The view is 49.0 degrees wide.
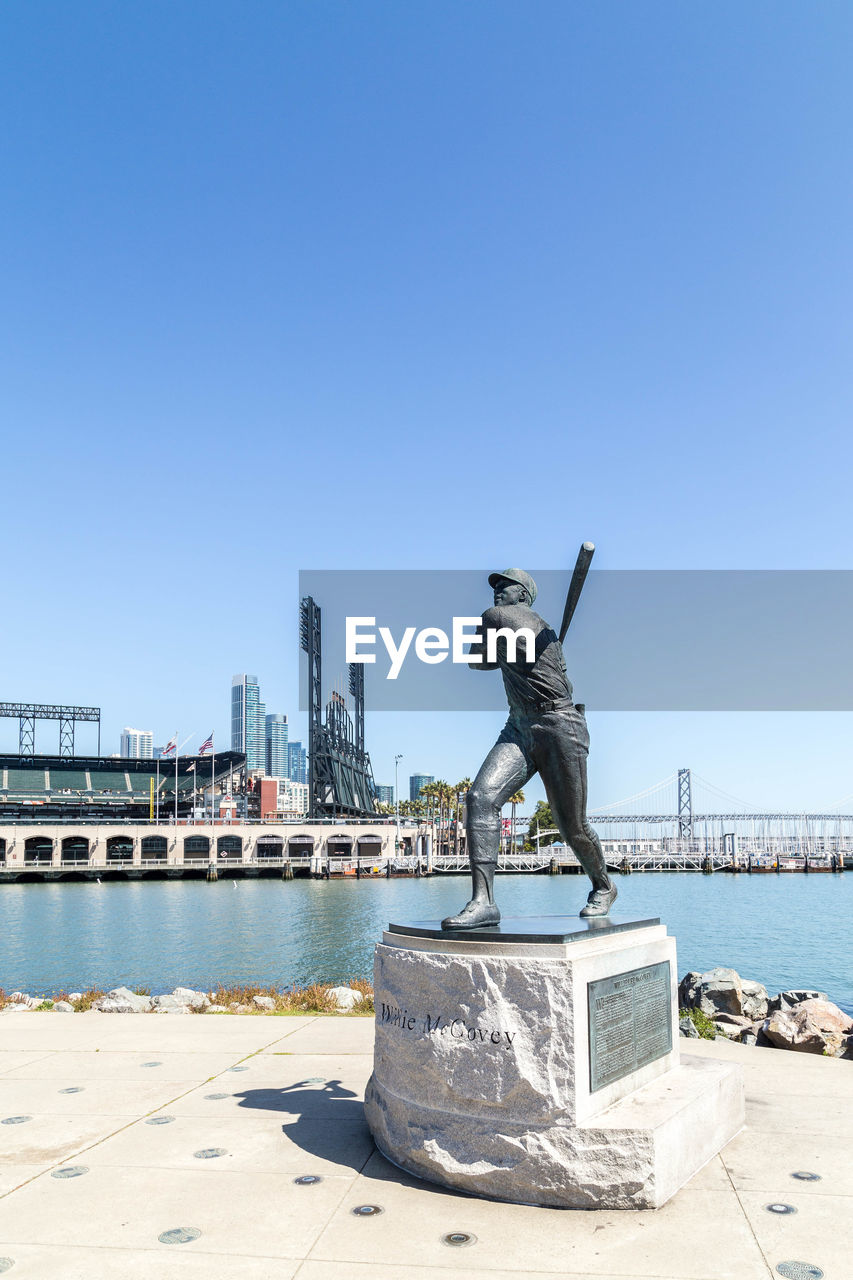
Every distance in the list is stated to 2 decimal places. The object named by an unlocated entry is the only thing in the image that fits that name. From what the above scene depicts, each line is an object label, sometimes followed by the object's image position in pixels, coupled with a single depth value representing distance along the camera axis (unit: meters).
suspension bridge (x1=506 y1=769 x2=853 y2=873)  120.31
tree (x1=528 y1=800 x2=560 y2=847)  141.09
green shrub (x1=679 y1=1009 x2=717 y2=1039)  11.14
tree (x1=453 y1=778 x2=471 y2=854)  125.50
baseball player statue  7.09
